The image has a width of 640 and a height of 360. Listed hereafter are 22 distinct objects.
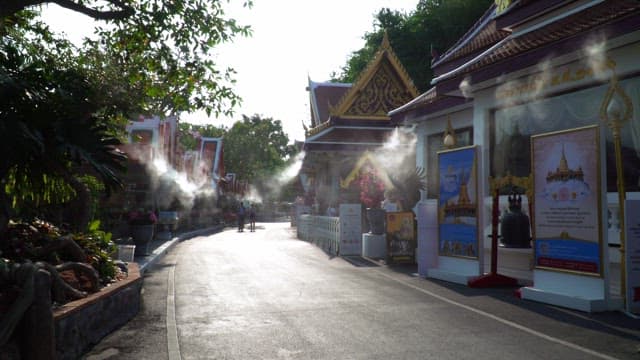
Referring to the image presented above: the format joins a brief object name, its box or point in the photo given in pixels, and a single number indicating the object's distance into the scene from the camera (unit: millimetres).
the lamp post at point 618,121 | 8117
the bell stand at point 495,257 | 10305
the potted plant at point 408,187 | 16438
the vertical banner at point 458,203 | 10977
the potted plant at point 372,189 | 19031
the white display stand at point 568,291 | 7953
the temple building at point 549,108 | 8484
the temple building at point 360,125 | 29281
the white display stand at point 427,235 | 12172
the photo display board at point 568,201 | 8242
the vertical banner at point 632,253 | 7812
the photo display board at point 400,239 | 14484
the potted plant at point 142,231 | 15812
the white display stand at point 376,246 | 16234
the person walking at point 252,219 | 37469
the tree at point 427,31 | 36781
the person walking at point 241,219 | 36719
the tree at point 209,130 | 86825
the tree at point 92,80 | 5957
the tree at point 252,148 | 85312
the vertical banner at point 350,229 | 17391
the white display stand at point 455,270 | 10758
